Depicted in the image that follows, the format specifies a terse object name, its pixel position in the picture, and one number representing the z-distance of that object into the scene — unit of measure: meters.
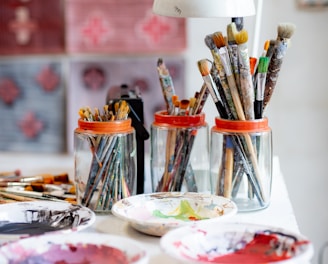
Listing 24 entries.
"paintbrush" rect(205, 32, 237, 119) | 1.44
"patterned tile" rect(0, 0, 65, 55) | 2.57
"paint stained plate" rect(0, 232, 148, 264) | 1.17
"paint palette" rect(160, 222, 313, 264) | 1.17
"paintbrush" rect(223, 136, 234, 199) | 1.45
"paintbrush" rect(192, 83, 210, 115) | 1.54
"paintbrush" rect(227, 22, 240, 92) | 1.40
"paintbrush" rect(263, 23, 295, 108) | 1.45
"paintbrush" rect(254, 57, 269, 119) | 1.44
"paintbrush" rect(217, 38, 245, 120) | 1.43
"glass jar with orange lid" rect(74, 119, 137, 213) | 1.45
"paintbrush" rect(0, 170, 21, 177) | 1.70
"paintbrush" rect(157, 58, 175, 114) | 1.57
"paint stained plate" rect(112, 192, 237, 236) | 1.33
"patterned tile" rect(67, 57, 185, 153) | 2.57
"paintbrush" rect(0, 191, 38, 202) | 1.50
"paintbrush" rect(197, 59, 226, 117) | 1.45
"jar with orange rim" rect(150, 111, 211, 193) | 1.52
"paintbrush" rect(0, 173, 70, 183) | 1.63
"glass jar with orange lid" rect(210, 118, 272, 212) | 1.45
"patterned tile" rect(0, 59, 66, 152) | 2.63
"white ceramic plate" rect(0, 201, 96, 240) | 1.33
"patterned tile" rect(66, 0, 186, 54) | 2.53
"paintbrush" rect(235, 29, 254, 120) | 1.40
